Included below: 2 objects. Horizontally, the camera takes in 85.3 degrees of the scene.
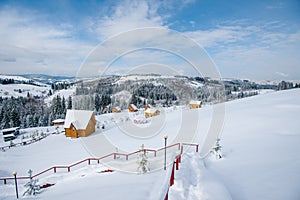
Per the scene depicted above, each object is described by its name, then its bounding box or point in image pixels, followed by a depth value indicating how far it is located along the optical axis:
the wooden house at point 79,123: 19.34
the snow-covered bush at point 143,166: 7.13
